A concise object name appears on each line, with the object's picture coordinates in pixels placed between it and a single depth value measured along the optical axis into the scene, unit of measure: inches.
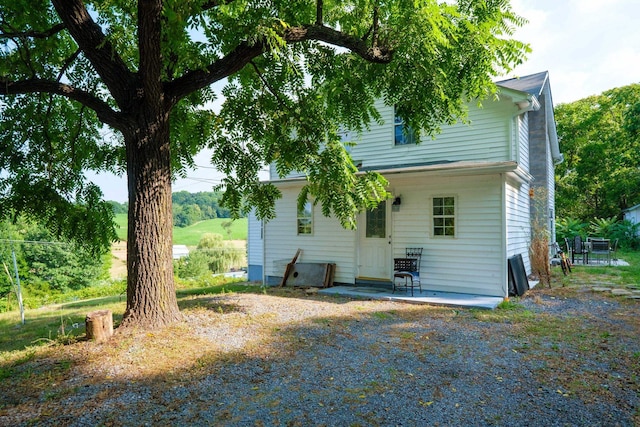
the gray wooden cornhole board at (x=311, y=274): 389.1
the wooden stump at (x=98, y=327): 189.9
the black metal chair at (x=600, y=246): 511.5
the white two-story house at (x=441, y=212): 319.0
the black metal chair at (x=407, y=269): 328.9
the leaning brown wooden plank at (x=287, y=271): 410.3
